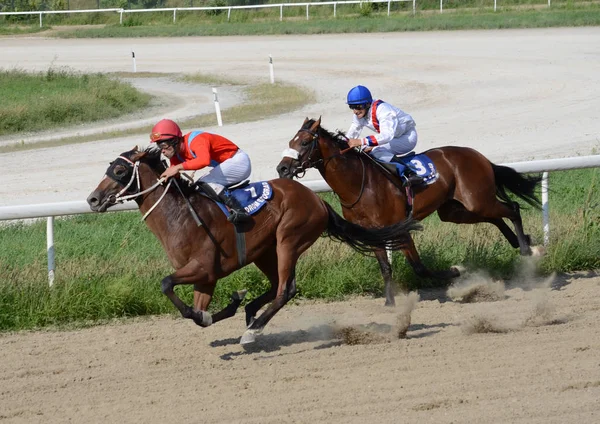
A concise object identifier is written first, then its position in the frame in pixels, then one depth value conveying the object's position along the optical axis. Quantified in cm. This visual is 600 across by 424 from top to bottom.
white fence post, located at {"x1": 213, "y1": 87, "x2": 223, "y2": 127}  4028
